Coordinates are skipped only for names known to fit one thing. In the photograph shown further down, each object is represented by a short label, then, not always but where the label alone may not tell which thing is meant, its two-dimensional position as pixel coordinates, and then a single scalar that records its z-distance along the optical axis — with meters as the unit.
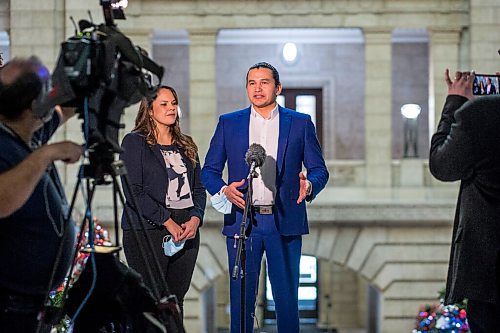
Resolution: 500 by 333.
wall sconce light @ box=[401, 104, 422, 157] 16.48
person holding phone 4.95
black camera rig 4.08
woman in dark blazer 5.93
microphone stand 5.51
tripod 4.11
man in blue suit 5.93
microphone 5.61
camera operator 4.18
